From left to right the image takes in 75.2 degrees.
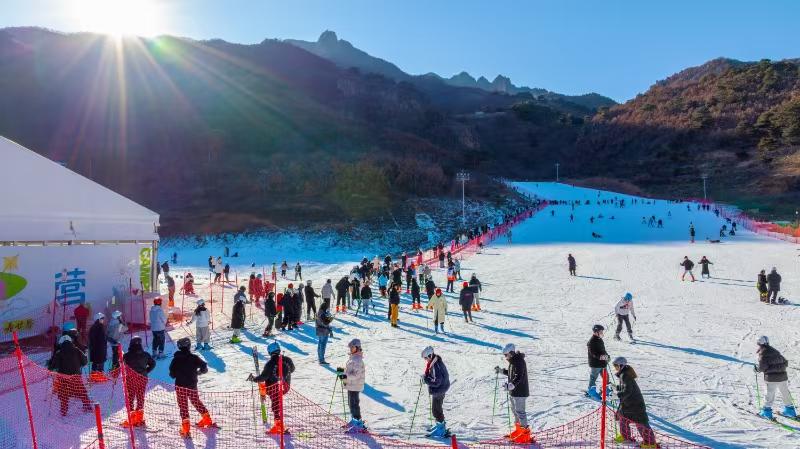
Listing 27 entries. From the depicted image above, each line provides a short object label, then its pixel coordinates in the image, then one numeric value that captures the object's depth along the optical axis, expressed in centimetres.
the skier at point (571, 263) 2311
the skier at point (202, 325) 1145
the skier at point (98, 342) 935
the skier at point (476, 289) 1542
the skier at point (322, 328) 1034
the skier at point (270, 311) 1325
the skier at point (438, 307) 1308
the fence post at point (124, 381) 599
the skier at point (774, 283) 1583
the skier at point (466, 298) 1426
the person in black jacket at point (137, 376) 715
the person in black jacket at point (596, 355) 816
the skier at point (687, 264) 2076
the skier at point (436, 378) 667
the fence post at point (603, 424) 555
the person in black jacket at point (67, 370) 754
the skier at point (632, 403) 623
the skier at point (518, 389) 659
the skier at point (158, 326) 1096
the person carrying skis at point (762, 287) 1634
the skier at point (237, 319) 1273
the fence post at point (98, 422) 524
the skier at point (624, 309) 1205
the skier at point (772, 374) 732
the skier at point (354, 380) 704
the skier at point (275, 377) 690
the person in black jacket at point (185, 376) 688
